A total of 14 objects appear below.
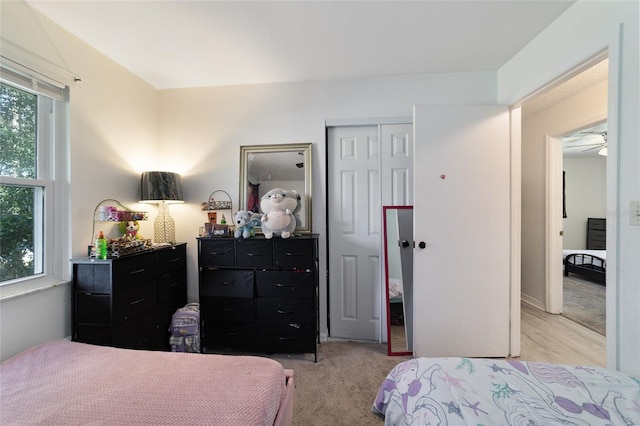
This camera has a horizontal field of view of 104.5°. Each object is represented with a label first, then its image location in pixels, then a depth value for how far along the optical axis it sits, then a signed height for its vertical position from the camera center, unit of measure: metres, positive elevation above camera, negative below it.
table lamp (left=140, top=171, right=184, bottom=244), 2.14 +0.14
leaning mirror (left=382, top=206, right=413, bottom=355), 2.18 -0.53
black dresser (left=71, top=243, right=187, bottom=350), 1.64 -0.63
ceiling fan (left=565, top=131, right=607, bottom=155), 3.35 +1.09
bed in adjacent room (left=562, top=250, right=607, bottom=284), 3.60 -0.83
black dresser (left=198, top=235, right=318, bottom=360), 1.98 -0.67
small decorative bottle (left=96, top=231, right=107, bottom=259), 1.68 -0.25
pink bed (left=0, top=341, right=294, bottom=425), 0.83 -0.68
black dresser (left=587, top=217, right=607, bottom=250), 4.80 -0.45
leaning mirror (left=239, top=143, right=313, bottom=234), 2.30 +0.35
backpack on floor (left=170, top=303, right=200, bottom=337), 2.11 -0.97
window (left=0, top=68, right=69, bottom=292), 1.43 +0.21
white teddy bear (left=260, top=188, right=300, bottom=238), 2.05 -0.01
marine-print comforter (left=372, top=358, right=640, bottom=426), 0.84 -0.70
